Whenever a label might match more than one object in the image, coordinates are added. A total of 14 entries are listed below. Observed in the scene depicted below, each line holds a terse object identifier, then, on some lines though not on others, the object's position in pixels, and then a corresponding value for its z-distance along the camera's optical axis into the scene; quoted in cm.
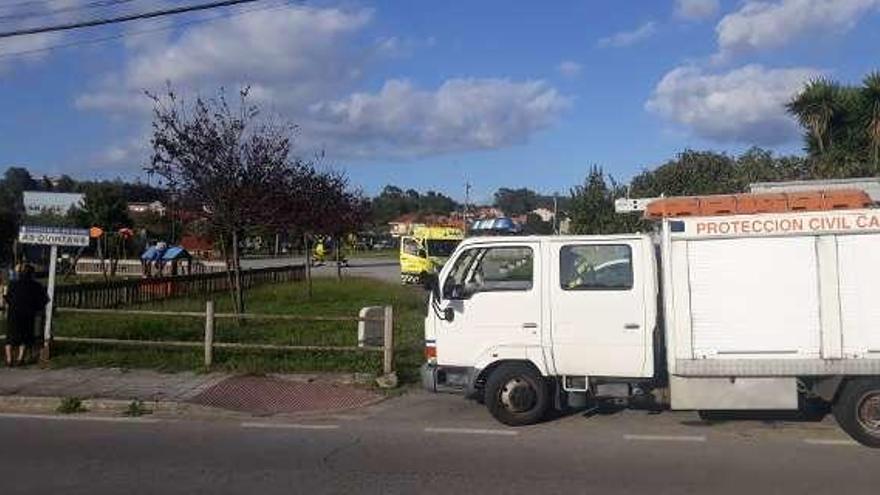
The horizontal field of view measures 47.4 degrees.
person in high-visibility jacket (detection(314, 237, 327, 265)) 6641
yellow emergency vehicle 4266
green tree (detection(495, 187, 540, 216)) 10042
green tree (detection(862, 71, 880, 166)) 2834
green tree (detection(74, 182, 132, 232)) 8219
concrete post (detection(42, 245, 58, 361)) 1507
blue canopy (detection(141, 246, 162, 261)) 4014
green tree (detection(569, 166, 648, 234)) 3441
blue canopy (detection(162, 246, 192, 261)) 4025
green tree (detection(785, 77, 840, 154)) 2986
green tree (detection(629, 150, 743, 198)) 3606
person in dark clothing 1462
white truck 957
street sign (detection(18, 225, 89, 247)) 1568
